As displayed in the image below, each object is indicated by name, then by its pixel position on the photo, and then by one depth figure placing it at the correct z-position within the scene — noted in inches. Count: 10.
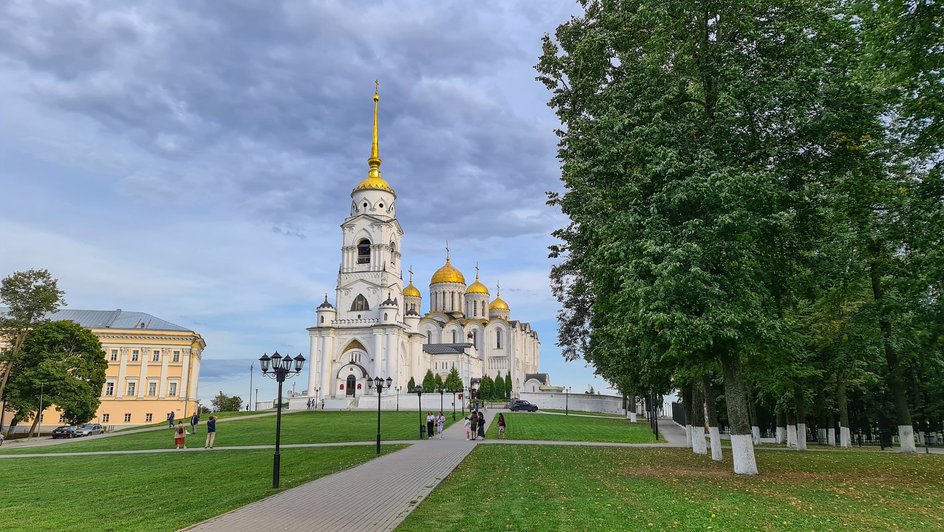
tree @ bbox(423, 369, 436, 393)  2918.3
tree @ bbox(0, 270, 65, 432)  1796.3
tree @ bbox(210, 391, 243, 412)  3722.9
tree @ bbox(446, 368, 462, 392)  2985.7
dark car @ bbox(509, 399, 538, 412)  2528.3
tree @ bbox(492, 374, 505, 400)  3288.4
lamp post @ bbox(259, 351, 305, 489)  655.1
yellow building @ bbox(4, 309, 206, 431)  2512.3
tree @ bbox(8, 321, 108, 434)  1780.3
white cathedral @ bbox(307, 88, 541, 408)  2822.3
